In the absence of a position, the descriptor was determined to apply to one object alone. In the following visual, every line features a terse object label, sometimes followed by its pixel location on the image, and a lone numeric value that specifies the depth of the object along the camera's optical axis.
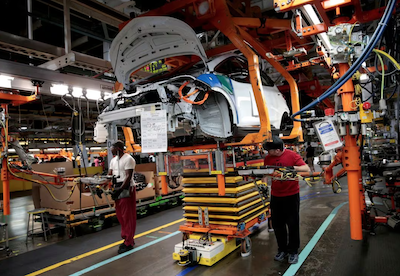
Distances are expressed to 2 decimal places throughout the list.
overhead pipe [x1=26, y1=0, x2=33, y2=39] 4.50
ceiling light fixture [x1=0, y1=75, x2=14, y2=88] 4.36
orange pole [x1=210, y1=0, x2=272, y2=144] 3.71
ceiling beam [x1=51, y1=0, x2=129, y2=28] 4.05
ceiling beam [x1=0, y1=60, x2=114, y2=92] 4.25
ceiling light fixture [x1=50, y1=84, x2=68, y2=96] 4.99
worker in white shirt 4.66
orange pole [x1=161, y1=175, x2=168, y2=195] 4.31
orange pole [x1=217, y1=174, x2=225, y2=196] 3.78
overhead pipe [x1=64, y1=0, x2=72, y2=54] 4.25
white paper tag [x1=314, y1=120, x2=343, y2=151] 2.96
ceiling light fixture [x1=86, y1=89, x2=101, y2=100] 5.34
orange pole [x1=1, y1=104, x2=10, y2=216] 5.15
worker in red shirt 3.66
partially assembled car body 3.63
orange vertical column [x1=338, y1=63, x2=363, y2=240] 3.03
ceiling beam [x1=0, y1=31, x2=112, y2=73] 3.79
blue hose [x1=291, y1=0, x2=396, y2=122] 2.14
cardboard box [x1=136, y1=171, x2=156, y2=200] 7.20
